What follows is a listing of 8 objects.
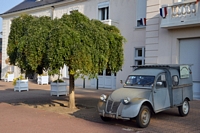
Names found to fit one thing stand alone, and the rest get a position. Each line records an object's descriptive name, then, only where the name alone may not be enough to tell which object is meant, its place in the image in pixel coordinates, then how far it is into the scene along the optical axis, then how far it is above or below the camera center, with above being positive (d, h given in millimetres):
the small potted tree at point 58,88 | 14931 -750
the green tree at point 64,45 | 9055 +1121
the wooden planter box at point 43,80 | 23969 -470
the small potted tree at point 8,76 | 27789 -142
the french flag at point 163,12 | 14038 +3528
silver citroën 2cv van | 7582 -604
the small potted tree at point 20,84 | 17781 -639
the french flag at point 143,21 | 16928 +3683
